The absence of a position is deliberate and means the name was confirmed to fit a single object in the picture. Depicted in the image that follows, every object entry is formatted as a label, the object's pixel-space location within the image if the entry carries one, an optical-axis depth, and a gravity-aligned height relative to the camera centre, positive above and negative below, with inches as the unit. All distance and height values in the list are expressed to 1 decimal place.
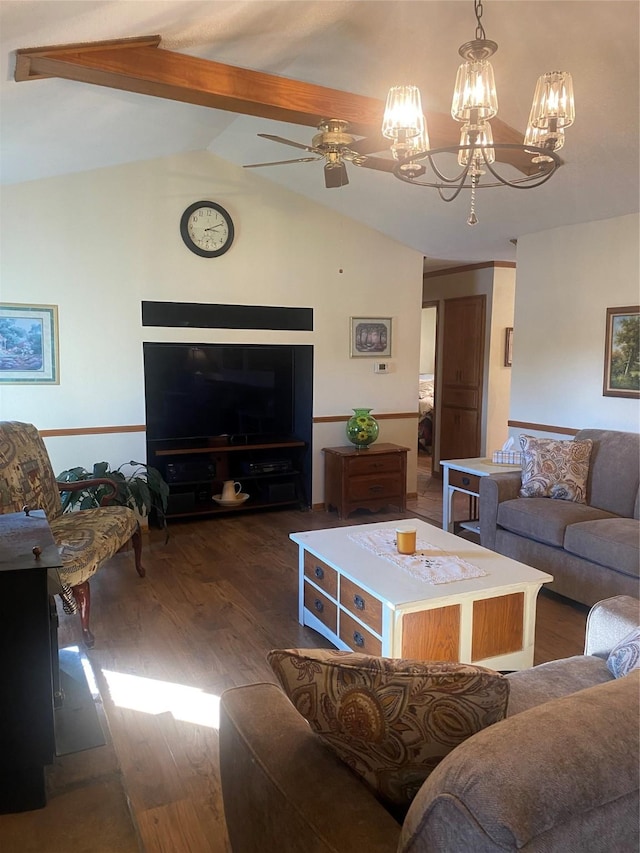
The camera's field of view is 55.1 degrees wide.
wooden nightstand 207.2 -37.3
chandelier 82.0 +35.7
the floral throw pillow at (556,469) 152.1 -24.5
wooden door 261.7 -2.8
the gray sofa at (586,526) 126.9 -34.7
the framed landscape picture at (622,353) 162.2 +5.2
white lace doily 103.6 -34.1
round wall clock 188.5 +43.0
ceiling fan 113.3 +41.0
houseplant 159.6 -33.2
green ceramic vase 212.1 -20.7
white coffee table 96.4 -39.5
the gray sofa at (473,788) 33.3 -25.1
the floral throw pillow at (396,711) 42.1 -24.0
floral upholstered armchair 117.5 -33.2
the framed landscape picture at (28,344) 166.1 +5.7
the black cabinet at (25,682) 72.1 -37.6
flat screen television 194.2 -7.7
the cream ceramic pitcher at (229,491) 203.3 -40.9
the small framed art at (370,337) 219.0 +11.6
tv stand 195.6 -34.7
